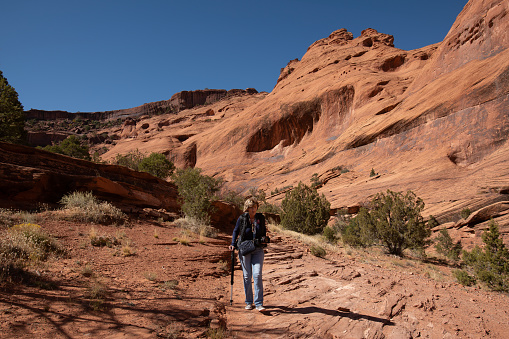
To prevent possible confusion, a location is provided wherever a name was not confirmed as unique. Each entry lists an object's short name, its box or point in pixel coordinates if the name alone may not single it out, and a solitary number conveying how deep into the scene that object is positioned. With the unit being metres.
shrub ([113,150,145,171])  35.58
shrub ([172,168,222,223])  12.61
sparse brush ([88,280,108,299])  3.98
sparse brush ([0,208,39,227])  6.91
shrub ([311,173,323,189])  30.44
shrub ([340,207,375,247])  13.86
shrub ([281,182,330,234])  17.08
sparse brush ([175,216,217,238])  10.90
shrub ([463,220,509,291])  7.85
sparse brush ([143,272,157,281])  5.27
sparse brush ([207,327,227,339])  3.26
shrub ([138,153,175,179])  33.40
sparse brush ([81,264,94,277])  4.88
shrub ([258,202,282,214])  24.88
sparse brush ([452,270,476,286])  7.90
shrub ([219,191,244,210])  29.08
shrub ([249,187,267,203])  30.51
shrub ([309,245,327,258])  9.83
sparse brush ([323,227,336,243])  14.09
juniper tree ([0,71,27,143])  20.58
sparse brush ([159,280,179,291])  4.97
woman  4.31
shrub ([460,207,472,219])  15.53
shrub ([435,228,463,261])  13.87
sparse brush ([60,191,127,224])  9.06
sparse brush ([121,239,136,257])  6.57
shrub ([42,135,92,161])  37.28
